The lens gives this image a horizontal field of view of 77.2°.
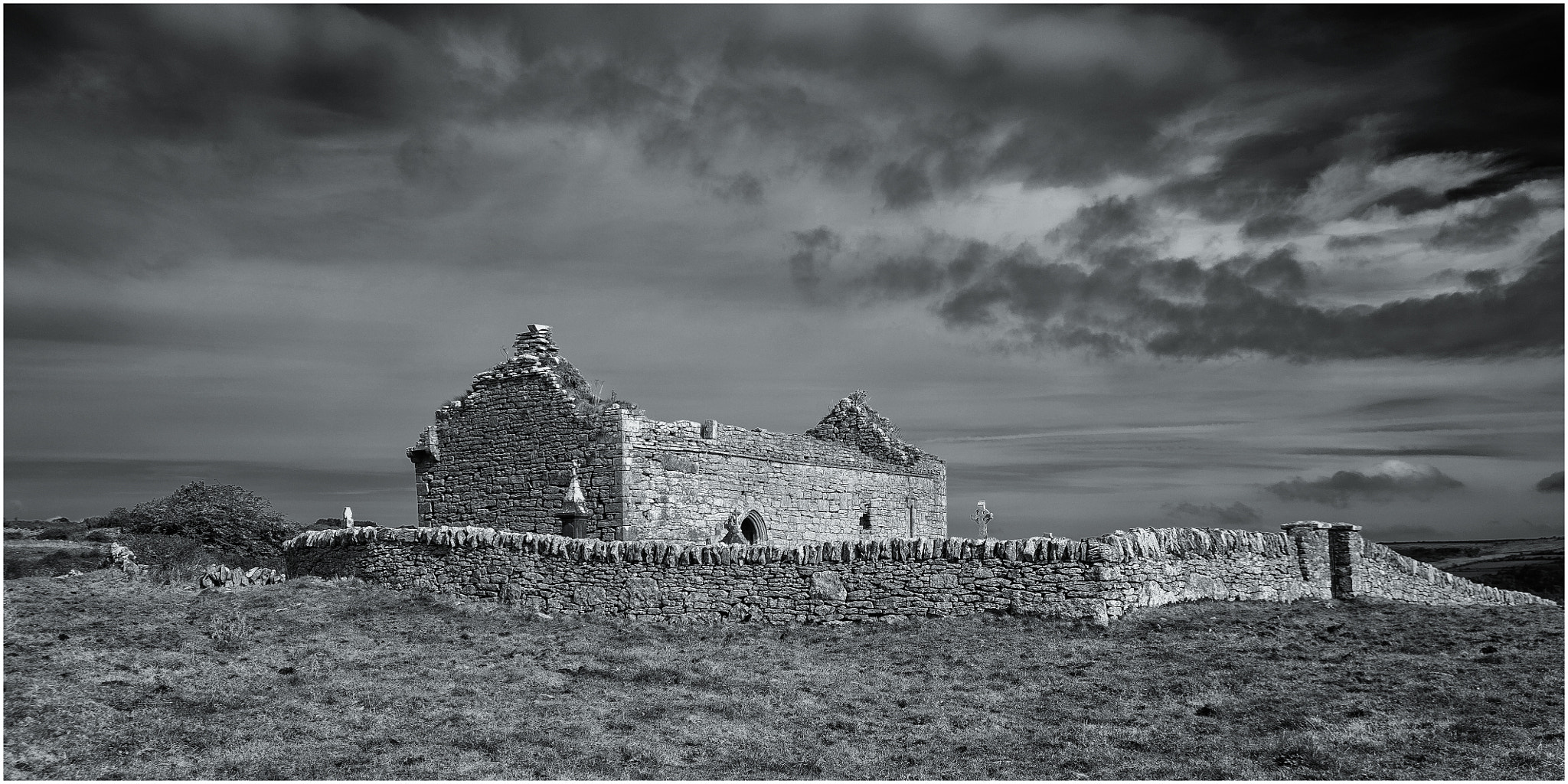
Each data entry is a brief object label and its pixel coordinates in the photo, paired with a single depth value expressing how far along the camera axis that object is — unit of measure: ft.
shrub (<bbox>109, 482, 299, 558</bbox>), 108.47
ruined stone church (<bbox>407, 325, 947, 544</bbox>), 75.10
